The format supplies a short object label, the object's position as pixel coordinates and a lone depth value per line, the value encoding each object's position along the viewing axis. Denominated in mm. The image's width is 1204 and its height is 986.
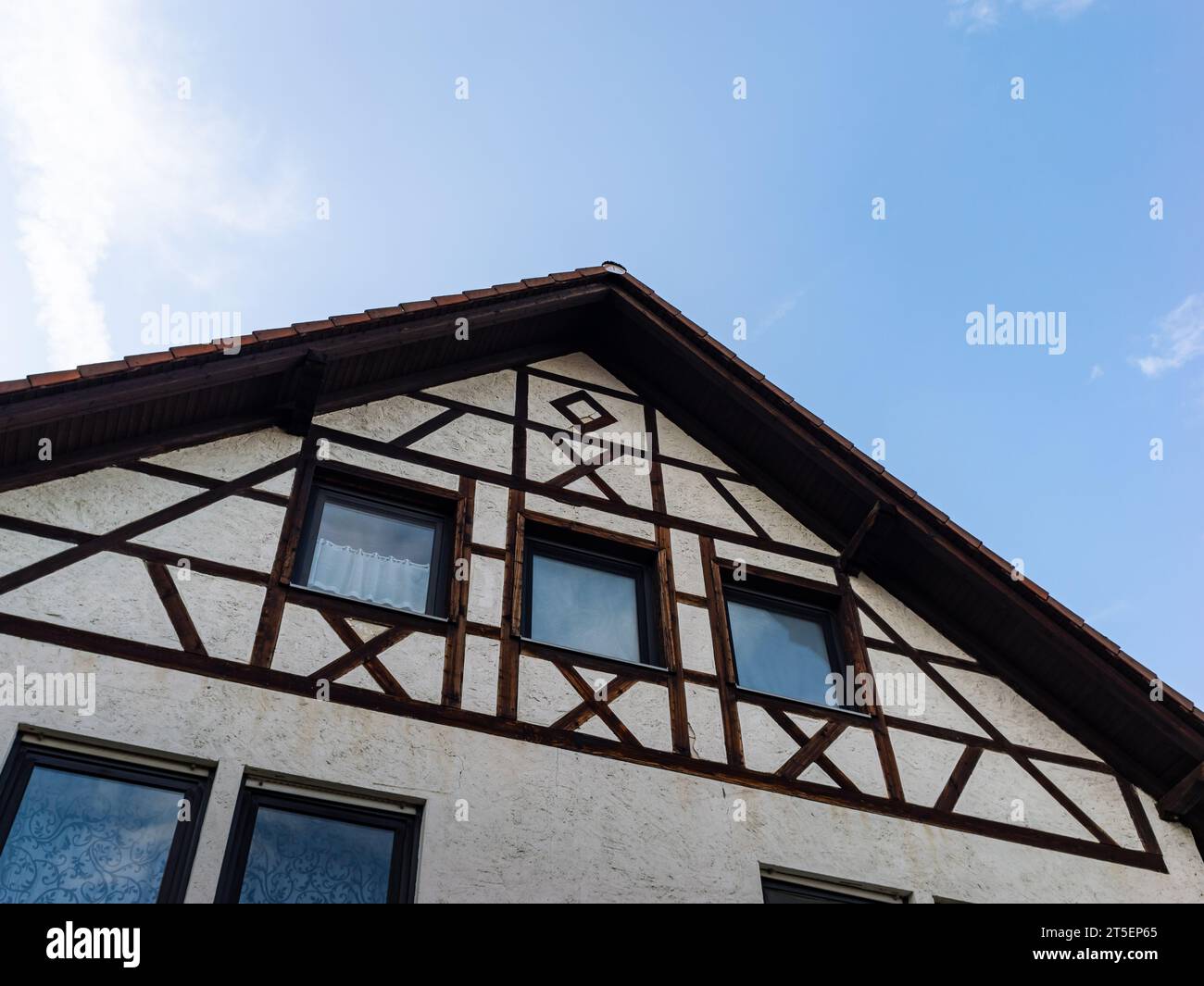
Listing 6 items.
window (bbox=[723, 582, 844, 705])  9422
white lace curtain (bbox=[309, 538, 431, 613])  8578
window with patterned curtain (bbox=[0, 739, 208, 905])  6410
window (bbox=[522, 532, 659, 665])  9031
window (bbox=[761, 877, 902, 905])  7867
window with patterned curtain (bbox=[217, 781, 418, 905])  6844
